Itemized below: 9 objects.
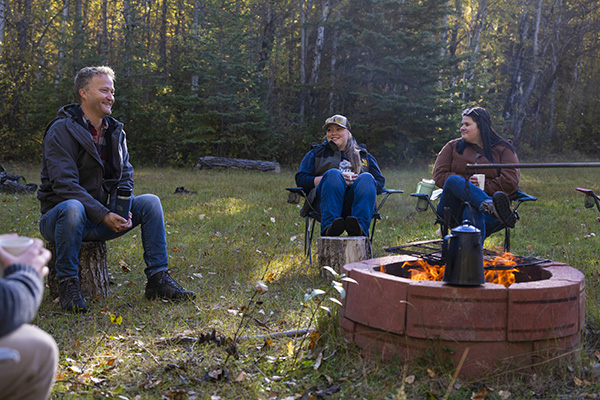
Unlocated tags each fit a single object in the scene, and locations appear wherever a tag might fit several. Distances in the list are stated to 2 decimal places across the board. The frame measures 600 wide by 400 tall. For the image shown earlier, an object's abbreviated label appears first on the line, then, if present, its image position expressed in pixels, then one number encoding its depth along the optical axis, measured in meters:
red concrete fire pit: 2.50
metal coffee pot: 2.53
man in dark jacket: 3.55
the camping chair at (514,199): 4.23
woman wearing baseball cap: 4.51
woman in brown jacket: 4.11
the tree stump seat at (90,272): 3.76
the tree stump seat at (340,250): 4.24
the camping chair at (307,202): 4.77
